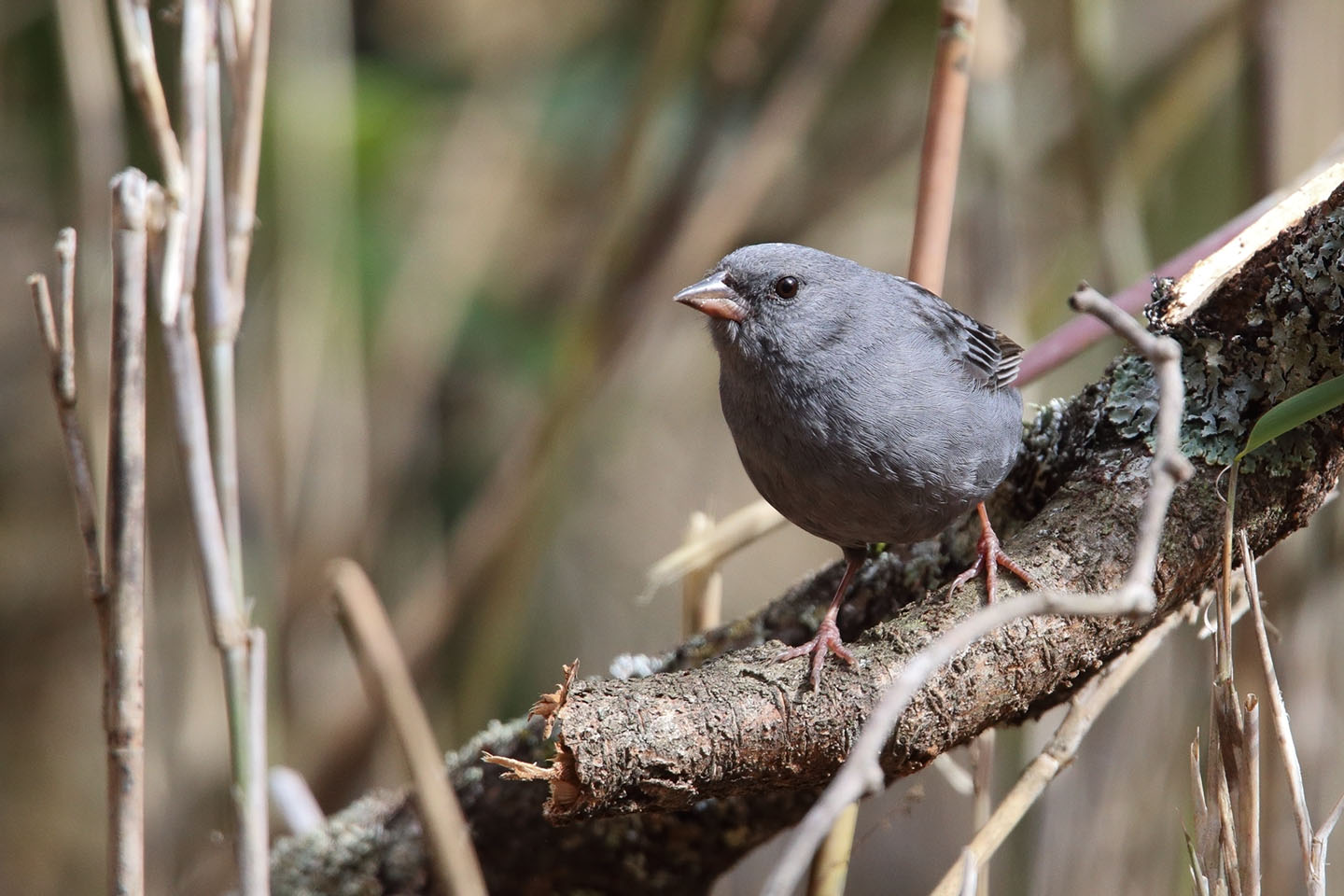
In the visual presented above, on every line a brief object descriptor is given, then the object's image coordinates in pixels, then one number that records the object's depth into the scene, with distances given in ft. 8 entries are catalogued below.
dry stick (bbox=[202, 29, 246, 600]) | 14.51
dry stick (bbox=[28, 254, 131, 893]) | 13.43
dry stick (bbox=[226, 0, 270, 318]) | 15.07
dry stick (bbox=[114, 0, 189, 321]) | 13.53
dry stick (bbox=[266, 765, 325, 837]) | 20.67
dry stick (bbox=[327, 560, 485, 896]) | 13.62
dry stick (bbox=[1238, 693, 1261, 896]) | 12.55
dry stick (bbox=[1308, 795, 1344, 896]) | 11.93
